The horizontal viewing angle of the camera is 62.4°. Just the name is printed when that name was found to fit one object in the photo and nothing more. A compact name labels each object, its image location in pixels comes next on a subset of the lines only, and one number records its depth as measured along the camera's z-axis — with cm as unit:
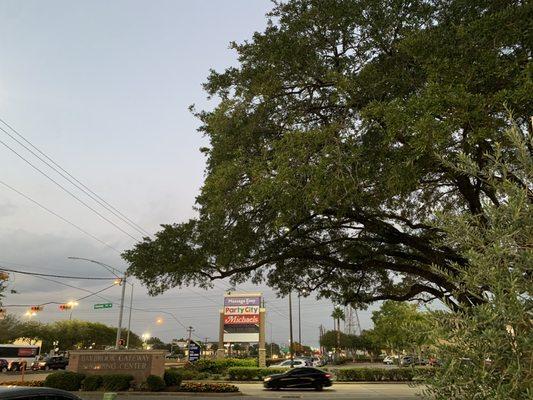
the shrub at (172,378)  2609
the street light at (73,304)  4361
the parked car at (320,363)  7112
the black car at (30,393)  604
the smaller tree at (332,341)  10988
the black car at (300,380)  2909
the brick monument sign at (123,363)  2598
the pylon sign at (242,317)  5316
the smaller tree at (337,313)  7752
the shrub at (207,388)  2466
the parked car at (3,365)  5488
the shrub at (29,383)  2414
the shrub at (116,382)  2477
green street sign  4083
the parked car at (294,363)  4678
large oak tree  1019
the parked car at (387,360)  7344
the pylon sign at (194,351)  4778
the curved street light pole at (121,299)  3608
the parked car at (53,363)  5691
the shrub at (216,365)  4278
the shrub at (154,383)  2442
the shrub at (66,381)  2486
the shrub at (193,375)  3400
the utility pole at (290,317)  5162
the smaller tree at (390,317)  5784
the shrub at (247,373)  3738
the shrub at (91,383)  2461
